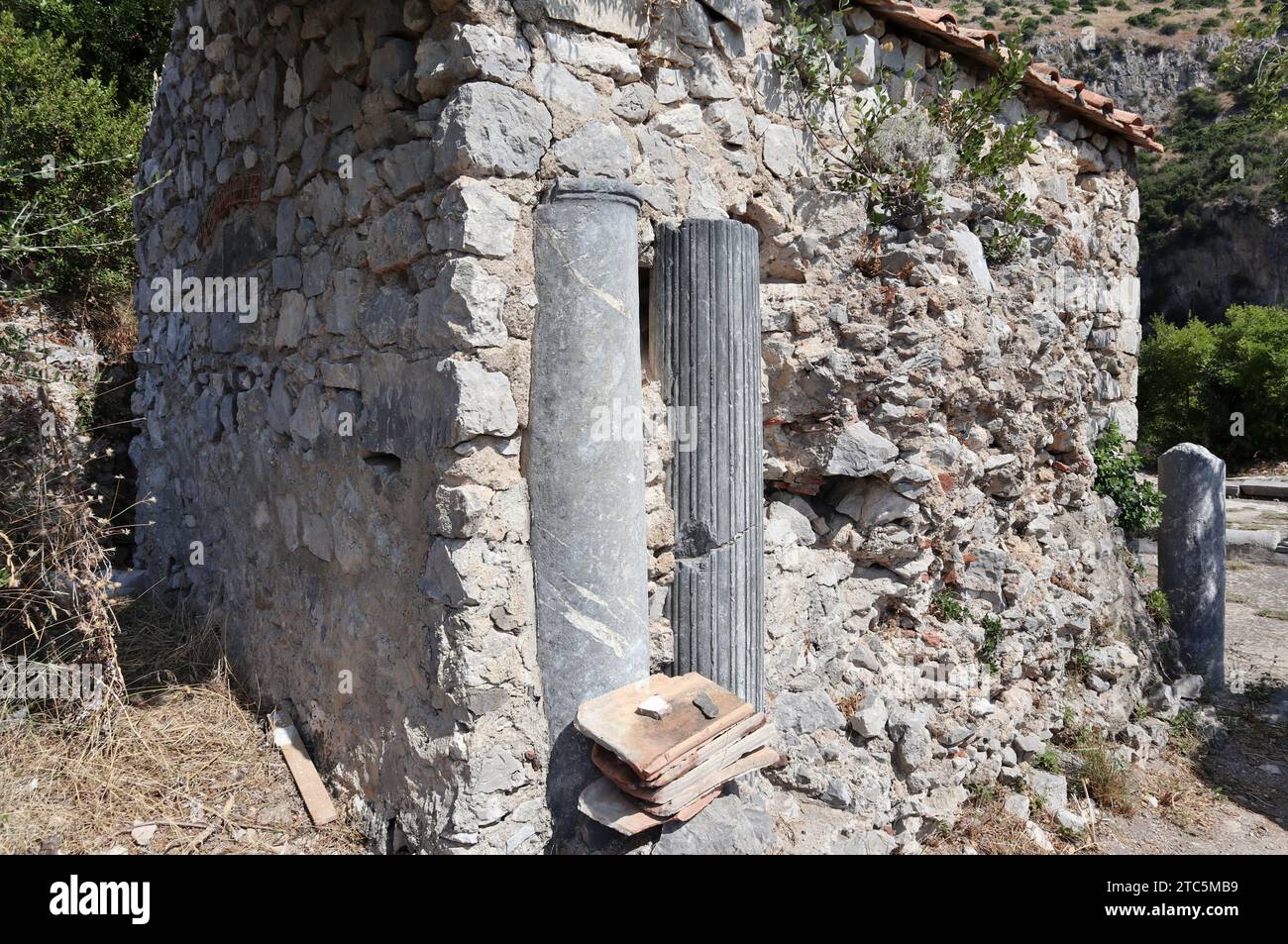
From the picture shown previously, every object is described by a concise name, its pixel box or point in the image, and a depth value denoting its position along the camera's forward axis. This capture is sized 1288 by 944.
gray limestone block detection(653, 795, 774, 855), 2.62
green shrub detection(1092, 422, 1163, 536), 5.96
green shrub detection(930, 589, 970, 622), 4.31
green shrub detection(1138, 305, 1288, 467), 16.23
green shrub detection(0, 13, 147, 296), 6.16
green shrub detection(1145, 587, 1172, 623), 6.27
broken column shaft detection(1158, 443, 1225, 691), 6.33
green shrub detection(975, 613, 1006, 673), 4.47
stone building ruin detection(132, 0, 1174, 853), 2.64
